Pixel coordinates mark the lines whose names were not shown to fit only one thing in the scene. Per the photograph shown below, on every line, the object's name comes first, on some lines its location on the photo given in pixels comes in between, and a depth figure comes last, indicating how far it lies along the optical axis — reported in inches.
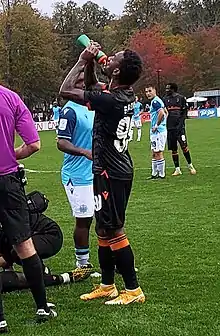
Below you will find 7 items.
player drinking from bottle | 231.5
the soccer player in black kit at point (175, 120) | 662.3
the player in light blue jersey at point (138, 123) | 1233.4
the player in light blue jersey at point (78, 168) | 271.0
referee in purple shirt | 212.8
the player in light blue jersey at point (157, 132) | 623.2
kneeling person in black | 259.8
